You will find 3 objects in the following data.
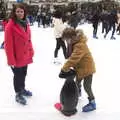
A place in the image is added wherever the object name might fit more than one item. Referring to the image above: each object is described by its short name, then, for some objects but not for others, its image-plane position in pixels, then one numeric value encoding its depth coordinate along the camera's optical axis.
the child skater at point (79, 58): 2.27
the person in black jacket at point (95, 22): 7.86
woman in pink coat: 2.45
